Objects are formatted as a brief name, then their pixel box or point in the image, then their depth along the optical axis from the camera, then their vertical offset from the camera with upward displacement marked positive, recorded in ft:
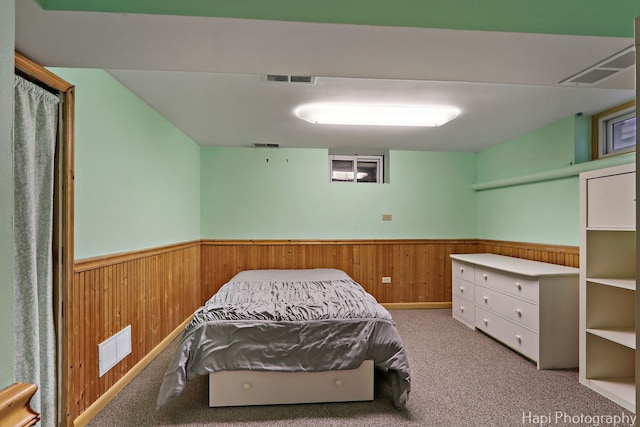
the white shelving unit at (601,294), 7.43 -2.19
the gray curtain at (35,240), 4.50 -0.47
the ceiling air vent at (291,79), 6.88 +3.16
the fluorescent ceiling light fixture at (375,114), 8.71 +3.03
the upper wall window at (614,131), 8.67 +2.49
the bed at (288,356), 6.54 -3.31
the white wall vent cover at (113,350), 6.49 -3.31
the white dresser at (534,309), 8.34 -3.02
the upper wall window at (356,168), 14.44 +2.14
